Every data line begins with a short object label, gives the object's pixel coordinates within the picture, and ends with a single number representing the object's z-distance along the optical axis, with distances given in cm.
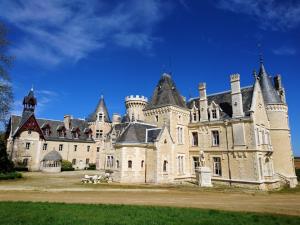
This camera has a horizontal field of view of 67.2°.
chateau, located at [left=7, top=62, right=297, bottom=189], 2727
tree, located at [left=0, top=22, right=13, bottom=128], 2384
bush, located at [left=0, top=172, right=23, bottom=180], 2502
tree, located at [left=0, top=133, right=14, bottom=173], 2810
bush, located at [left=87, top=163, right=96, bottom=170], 4763
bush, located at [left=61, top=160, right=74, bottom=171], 4276
